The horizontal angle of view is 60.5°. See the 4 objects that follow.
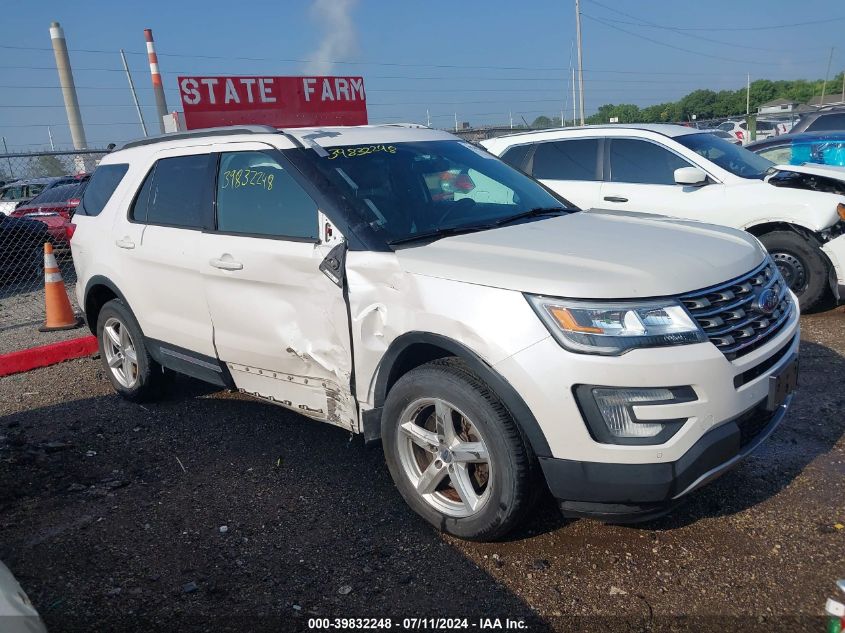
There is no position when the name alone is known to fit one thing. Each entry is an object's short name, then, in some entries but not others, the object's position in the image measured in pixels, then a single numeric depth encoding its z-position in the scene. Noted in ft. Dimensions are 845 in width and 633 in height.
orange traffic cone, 25.46
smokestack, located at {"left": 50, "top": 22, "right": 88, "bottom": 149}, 168.04
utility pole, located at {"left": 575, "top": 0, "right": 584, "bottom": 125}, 123.75
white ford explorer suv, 8.90
